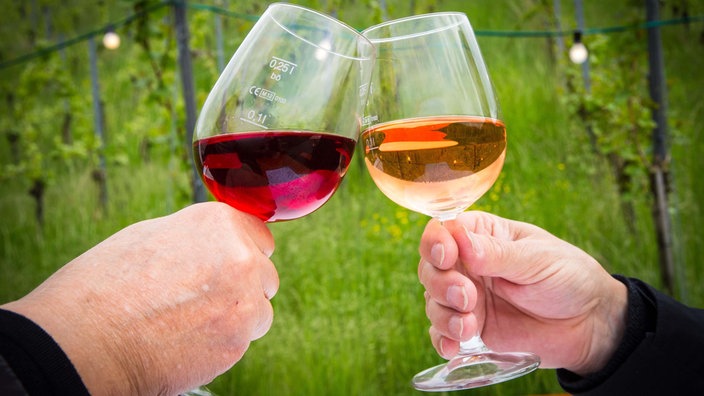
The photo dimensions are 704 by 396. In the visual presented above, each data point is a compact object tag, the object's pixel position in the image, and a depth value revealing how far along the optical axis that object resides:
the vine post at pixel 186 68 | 2.04
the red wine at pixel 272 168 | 0.67
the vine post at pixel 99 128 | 3.88
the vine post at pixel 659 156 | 2.57
